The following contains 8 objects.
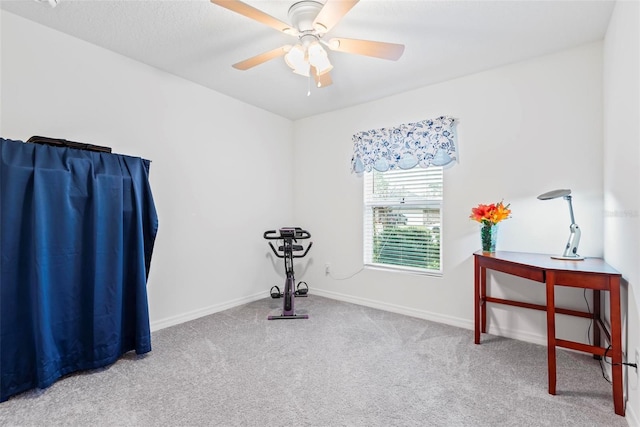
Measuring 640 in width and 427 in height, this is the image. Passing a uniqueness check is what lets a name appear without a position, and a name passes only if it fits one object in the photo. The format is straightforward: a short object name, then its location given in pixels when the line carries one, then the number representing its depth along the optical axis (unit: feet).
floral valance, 9.74
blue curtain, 5.85
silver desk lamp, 6.93
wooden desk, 5.39
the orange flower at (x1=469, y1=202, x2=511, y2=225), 7.97
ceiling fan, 5.55
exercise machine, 10.25
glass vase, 8.20
